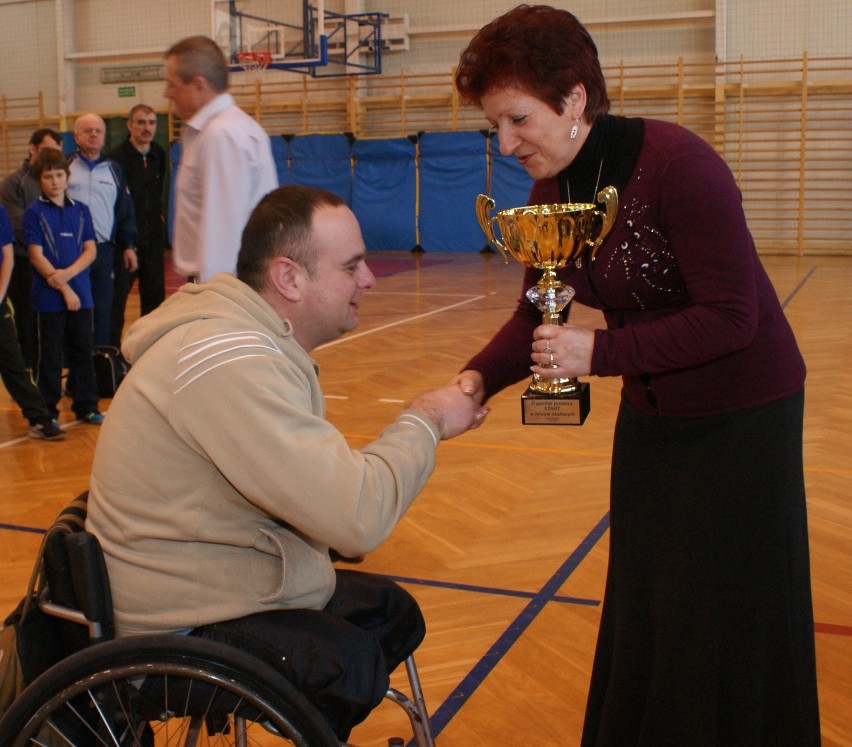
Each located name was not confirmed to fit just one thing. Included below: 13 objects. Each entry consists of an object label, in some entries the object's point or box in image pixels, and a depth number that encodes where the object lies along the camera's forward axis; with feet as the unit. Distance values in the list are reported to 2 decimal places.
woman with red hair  5.39
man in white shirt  11.21
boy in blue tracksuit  17.30
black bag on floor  19.10
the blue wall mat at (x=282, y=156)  52.80
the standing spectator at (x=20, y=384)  16.53
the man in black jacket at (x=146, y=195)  22.38
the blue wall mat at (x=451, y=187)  49.26
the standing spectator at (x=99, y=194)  19.56
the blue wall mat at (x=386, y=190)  50.67
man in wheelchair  4.76
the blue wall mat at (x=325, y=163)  51.55
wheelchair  4.52
